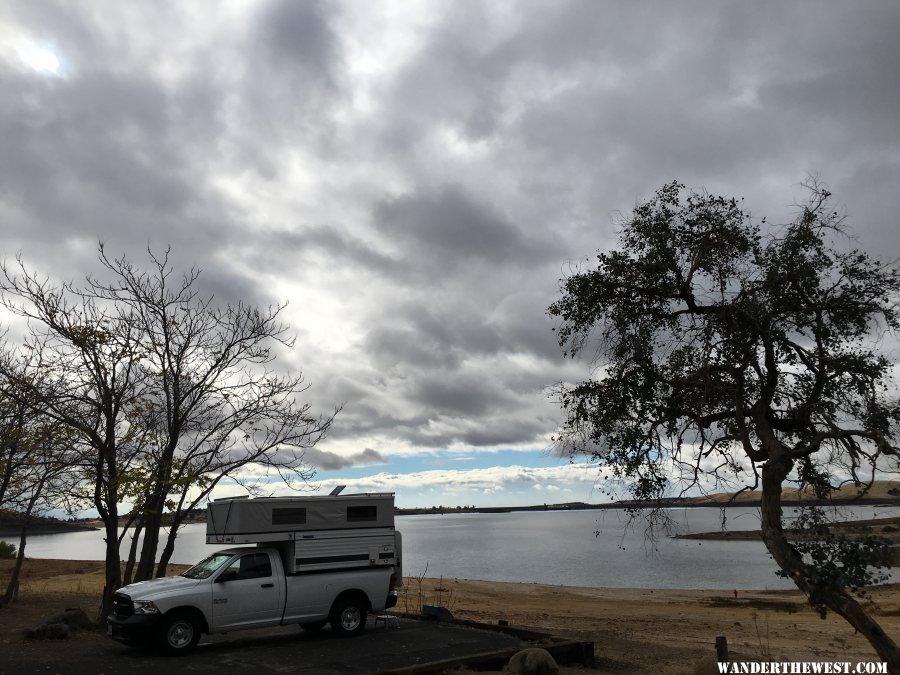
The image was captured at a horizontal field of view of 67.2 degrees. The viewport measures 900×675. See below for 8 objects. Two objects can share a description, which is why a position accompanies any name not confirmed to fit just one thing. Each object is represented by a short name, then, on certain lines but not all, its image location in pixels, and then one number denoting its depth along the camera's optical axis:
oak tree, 11.97
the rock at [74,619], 16.00
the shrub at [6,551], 43.51
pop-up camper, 14.80
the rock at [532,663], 11.47
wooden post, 11.49
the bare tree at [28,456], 15.90
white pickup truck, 13.12
